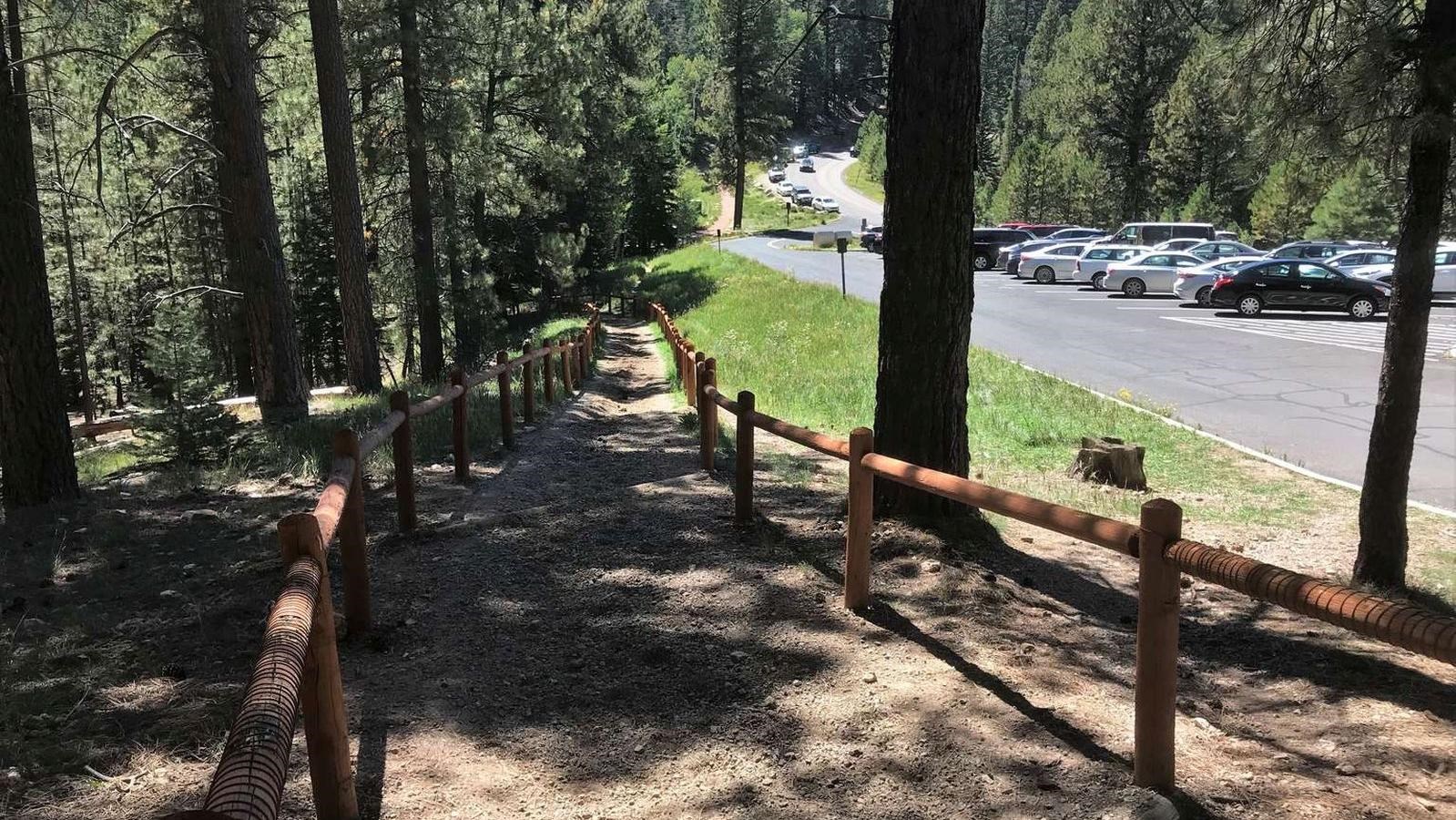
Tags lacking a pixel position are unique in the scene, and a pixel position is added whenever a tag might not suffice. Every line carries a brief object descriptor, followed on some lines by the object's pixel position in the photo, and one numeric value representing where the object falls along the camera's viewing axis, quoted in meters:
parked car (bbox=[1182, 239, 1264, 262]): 30.71
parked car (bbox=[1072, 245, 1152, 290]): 31.48
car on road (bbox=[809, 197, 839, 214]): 82.06
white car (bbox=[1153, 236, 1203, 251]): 34.59
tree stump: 9.04
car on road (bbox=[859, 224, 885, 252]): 48.55
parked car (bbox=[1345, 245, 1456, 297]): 25.28
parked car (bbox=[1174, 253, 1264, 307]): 26.62
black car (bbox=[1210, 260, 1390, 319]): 23.39
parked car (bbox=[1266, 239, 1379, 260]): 30.81
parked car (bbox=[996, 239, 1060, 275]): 36.31
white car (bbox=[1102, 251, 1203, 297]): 29.25
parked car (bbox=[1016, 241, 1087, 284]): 33.88
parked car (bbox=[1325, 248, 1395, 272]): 26.50
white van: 38.22
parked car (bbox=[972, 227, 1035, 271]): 41.50
